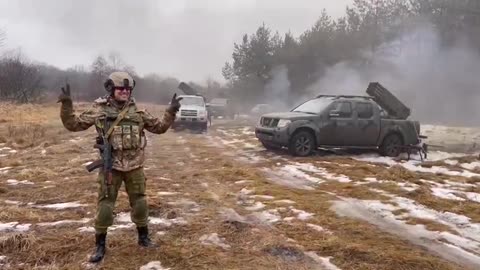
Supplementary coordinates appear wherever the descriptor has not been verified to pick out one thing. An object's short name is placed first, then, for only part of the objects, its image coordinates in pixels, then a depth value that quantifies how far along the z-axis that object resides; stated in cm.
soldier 423
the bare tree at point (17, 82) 3900
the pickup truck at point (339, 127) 1169
